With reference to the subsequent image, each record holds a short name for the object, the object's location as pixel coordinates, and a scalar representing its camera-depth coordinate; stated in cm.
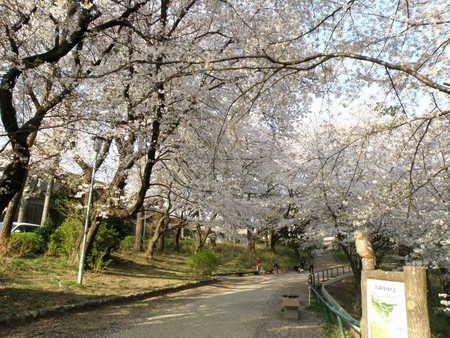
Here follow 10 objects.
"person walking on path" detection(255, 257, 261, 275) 2331
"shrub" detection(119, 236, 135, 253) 2078
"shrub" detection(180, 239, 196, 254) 2794
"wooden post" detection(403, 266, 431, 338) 318
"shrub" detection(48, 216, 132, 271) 1217
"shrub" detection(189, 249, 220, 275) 1656
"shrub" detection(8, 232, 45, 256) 1248
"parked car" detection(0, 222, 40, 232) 1998
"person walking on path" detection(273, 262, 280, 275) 2513
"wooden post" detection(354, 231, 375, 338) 392
